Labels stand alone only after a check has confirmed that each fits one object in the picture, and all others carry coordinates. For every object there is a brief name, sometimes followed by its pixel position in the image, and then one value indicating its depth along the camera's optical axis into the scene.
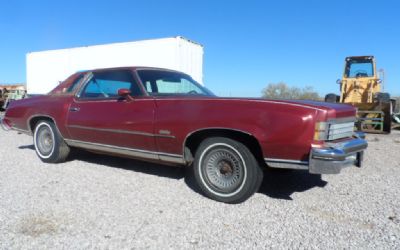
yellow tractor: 10.95
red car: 3.29
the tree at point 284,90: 31.87
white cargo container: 11.87
